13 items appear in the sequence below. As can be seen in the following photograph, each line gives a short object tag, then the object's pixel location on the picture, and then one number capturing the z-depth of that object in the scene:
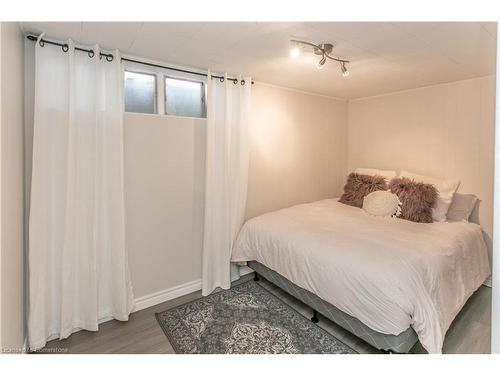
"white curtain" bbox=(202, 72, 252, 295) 2.53
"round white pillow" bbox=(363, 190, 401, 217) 2.75
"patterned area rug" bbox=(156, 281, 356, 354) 1.84
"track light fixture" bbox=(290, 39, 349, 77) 1.83
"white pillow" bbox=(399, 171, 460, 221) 2.63
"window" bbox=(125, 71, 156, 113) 2.26
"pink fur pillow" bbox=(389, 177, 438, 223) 2.57
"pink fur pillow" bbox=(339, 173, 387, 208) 3.08
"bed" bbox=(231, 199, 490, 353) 1.56
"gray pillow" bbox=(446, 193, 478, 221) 2.68
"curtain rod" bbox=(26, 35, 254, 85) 1.76
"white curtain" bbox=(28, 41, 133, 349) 1.78
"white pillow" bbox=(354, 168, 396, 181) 3.18
